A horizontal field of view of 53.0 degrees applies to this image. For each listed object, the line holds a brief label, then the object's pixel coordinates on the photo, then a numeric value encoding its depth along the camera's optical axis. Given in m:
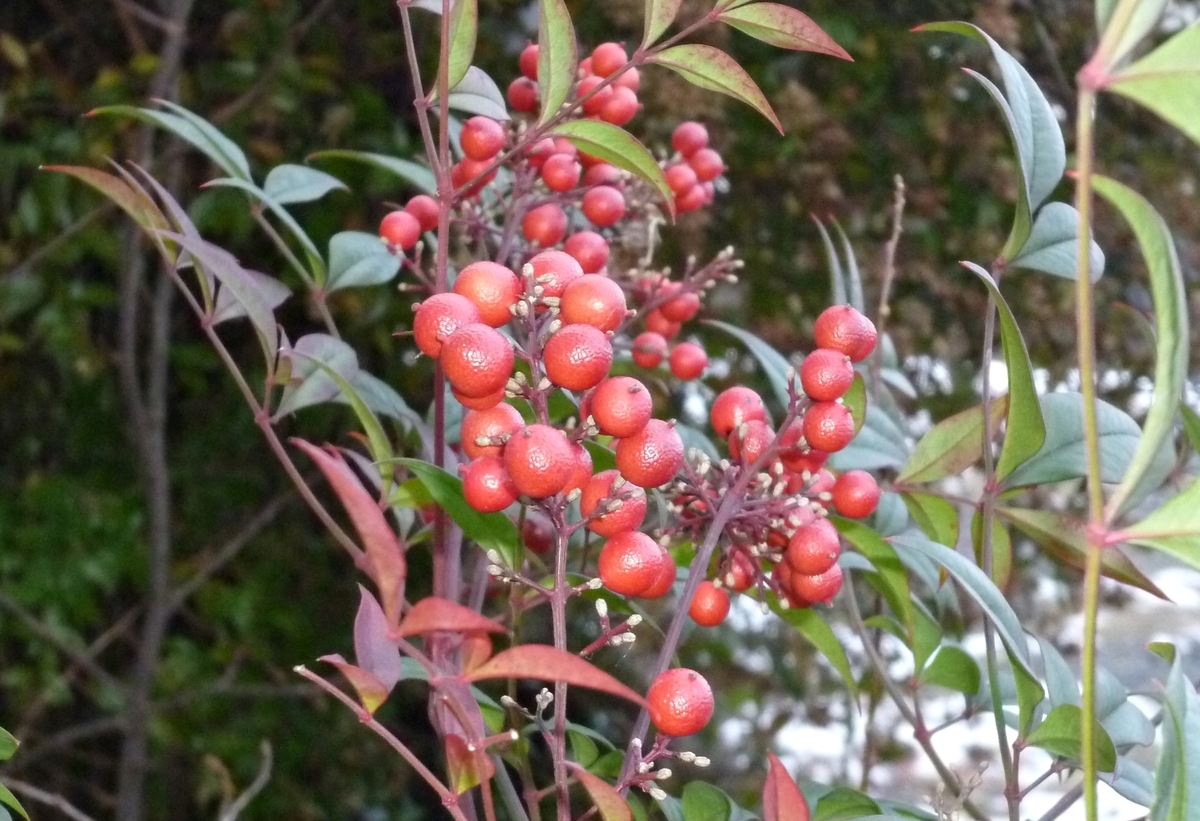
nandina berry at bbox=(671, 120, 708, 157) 0.58
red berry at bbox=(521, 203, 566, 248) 0.48
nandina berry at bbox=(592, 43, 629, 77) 0.51
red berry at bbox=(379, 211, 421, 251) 0.47
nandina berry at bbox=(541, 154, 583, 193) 0.47
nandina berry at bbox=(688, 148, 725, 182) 0.58
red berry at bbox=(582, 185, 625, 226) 0.49
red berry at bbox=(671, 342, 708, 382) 0.55
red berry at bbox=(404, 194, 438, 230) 0.51
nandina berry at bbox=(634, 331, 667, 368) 0.53
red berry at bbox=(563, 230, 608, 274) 0.45
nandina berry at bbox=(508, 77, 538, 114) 0.53
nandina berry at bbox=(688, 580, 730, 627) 0.39
